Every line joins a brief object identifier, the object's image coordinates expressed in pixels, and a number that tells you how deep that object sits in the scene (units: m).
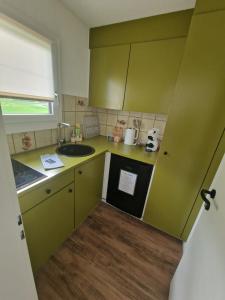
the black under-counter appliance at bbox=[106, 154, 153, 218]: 1.52
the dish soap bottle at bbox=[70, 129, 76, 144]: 1.75
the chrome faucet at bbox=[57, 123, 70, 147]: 1.58
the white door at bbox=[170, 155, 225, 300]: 0.52
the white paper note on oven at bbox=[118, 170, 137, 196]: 1.58
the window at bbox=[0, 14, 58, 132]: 1.02
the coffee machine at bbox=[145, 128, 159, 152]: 1.70
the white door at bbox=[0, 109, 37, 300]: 0.46
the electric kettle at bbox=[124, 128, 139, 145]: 1.86
